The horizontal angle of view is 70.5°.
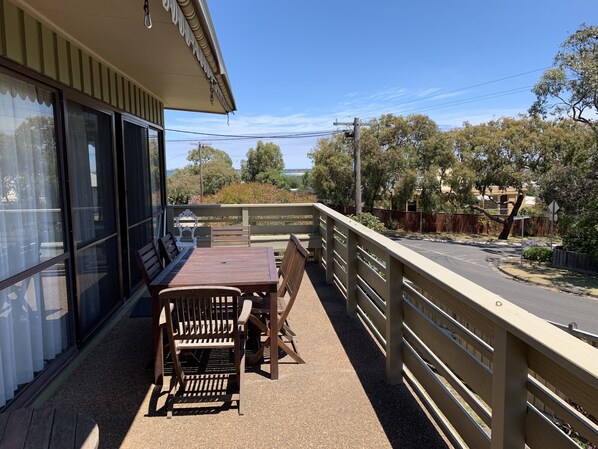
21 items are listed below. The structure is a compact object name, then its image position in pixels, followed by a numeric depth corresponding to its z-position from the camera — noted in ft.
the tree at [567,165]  66.18
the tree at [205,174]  106.99
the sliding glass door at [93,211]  10.32
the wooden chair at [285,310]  9.30
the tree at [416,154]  82.99
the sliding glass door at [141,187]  15.10
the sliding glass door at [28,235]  7.25
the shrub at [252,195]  37.81
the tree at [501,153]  77.41
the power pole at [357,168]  54.13
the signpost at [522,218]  91.51
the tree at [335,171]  82.23
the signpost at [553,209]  62.97
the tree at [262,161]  137.07
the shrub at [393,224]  93.61
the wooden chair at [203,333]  7.36
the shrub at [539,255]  68.23
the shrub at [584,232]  61.93
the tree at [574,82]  60.59
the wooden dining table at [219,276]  8.61
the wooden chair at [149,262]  9.02
